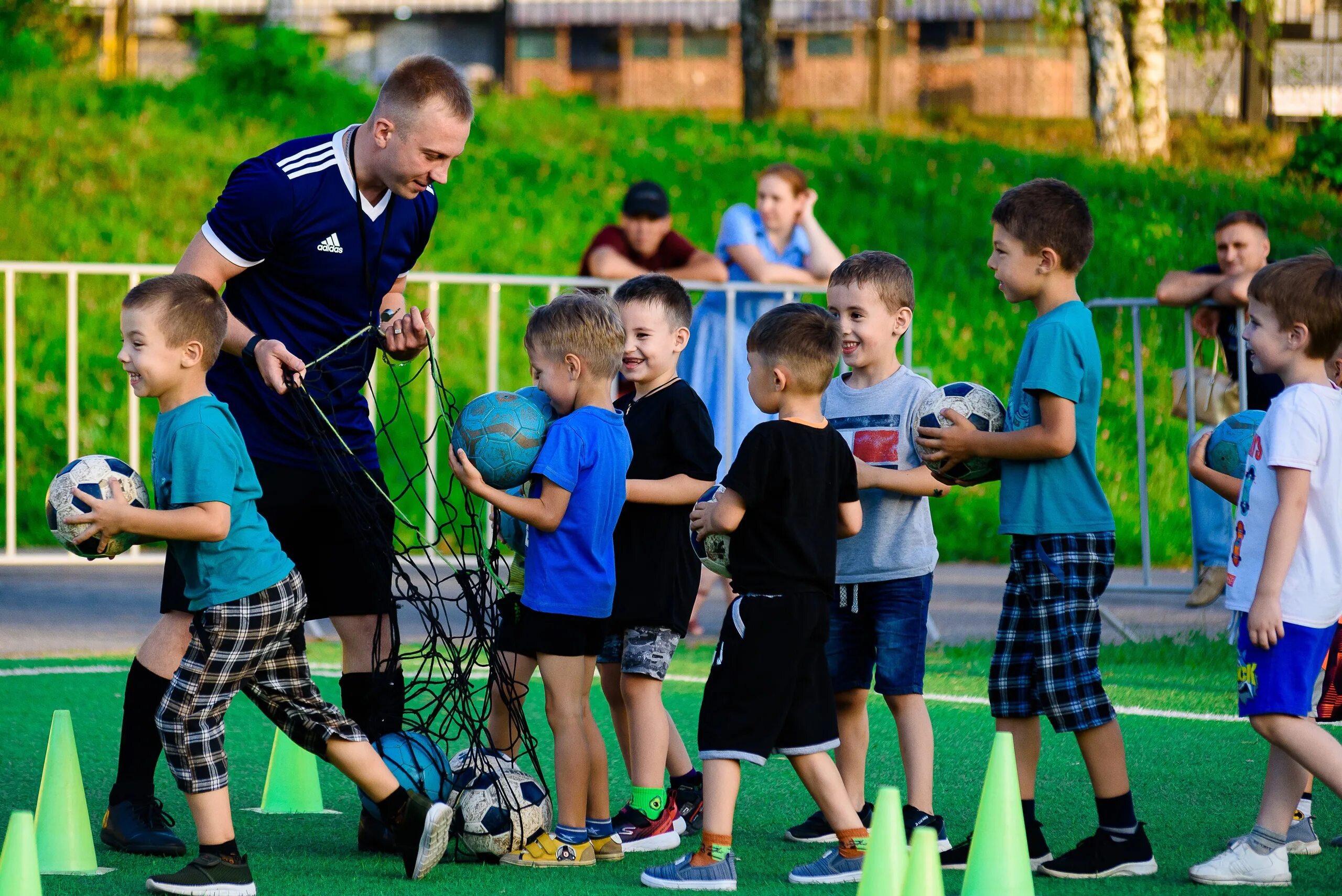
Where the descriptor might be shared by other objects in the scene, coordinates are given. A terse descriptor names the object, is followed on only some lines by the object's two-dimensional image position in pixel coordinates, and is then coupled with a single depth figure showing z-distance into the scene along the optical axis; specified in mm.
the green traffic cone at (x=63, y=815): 8516
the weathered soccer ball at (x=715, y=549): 9008
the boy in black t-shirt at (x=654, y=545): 9562
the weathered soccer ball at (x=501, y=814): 8984
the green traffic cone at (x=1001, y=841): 7660
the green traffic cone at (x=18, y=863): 6641
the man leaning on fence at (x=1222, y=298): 15672
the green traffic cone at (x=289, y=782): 10148
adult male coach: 9047
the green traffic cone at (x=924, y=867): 6707
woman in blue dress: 17125
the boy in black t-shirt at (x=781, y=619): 8570
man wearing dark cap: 17281
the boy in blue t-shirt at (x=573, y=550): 8977
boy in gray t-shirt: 9492
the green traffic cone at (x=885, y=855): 6992
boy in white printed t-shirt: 8461
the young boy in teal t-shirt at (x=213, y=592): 8070
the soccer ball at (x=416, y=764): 9164
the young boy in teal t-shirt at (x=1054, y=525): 8914
